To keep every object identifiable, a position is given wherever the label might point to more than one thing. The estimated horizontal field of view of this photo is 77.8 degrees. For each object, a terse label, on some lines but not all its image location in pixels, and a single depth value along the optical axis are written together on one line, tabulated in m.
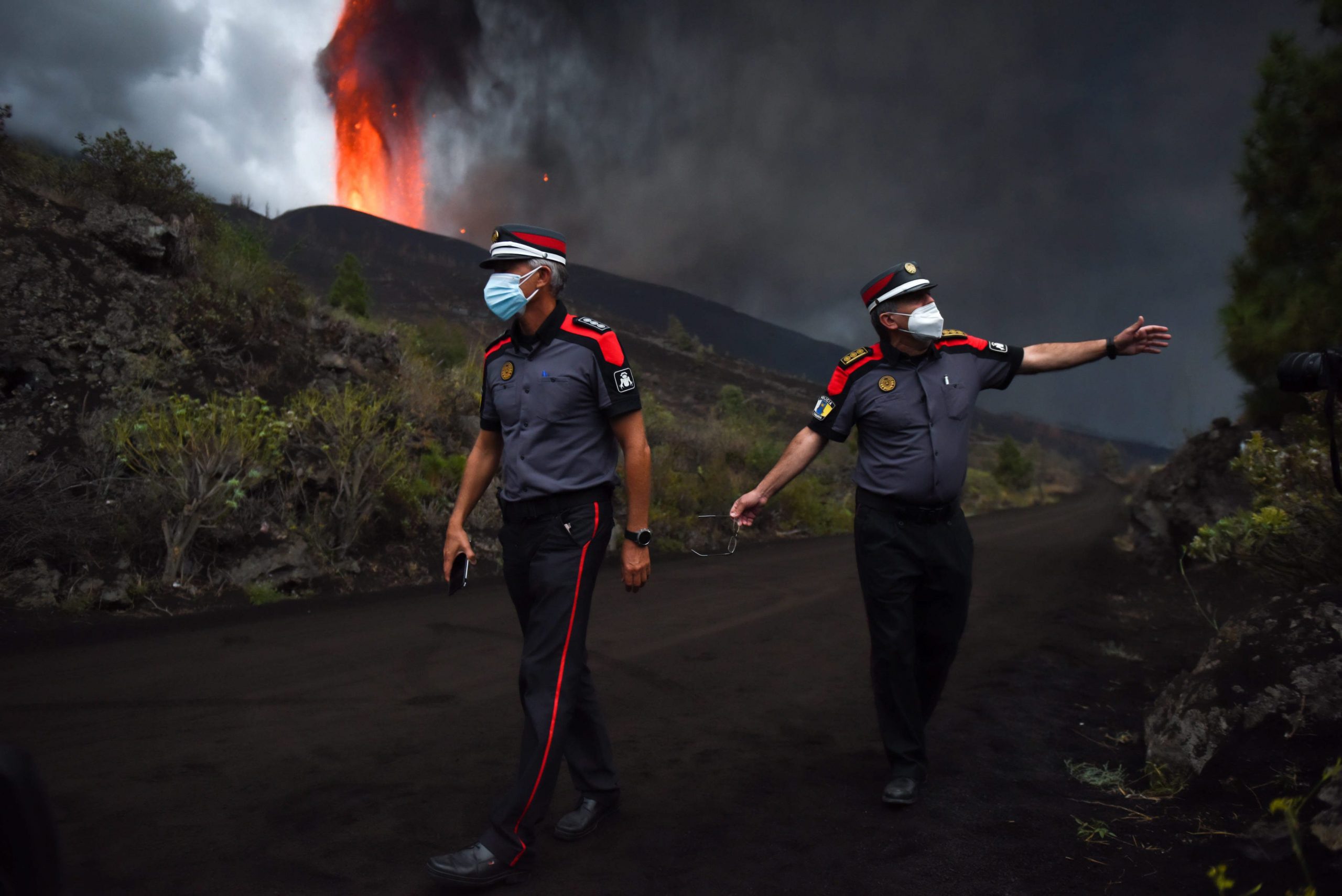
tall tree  9.39
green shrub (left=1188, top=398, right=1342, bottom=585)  5.14
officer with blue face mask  3.12
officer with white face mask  3.76
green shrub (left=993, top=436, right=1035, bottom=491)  52.72
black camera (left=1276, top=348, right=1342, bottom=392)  2.80
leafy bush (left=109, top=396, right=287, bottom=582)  8.17
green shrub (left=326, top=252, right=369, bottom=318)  22.31
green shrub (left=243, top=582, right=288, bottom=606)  8.13
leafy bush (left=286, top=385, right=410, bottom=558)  9.73
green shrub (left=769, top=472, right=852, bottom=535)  18.72
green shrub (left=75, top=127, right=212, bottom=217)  12.45
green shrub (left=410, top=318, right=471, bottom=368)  19.16
